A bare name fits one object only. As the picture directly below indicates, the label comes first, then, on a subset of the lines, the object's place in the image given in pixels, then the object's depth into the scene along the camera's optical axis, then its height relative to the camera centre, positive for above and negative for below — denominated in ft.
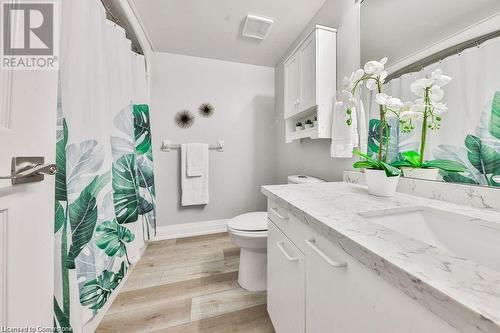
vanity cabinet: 1.06 -0.94
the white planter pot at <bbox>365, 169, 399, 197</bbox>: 2.66 -0.23
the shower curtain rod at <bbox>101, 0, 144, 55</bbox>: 4.23 +3.67
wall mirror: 2.10 +1.18
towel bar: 6.95 +0.82
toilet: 4.09 -1.89
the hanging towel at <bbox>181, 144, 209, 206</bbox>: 7.00 -0.68
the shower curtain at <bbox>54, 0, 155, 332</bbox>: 2.54 +0.01
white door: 1.47 -0.34
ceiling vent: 5.29 +4.17
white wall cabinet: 4.22 +2.11
